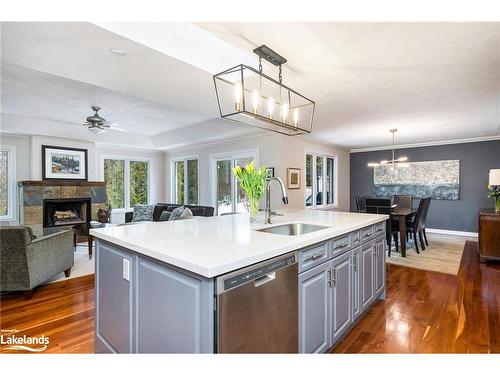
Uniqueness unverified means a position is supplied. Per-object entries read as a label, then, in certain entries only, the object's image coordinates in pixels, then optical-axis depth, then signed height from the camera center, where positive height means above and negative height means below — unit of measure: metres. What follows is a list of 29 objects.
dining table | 4.36 -0.61
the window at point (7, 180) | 5.34 +0.16
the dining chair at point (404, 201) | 5.69 -0.33
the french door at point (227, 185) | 6.34 +0.05
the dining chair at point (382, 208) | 4.47 -0.37
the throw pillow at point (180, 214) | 4.47 -0.47
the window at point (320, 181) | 6.61 +0.16
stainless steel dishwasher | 1.14 -0.59
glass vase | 2.46 -0.20
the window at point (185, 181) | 7.46 +0.18
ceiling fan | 3.87 +0.97
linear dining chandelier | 5.25 +1.10
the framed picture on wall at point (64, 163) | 5.62 +0.55
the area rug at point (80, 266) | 3.50 -1.18
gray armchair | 2.75 -0.78
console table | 4.04 -0.77
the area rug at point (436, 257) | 3.89 -1.18
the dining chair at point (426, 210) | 4.91 -0.47
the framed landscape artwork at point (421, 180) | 6.41 +0.17
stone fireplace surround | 5.32 -0.13
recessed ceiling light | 2.00 +1.04
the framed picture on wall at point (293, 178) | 5.52 +0.19
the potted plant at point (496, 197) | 4.27 -0.18
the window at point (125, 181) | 7.16 +0.19
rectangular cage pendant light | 2.00 +1.08
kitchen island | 1.16 -0.55
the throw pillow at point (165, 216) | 5.08 -0.56
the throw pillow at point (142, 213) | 5.76 -0.57
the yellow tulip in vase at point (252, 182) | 2.42 +0.05
